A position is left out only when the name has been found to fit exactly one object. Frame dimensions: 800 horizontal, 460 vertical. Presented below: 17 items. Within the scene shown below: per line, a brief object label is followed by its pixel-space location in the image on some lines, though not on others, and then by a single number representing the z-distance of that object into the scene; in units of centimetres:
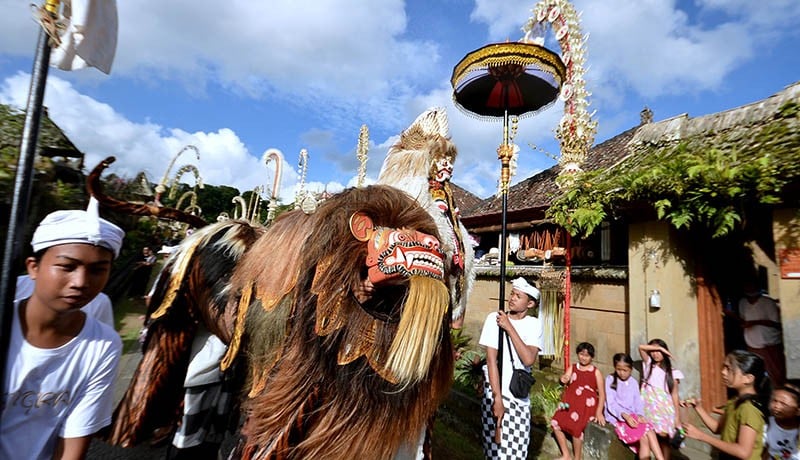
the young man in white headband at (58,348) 133
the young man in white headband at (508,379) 285
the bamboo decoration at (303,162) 645
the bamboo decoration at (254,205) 302
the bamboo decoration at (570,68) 669
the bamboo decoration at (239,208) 291
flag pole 124
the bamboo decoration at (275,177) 359
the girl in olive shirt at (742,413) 263
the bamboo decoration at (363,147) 971
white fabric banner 137
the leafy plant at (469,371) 547
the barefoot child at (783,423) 247
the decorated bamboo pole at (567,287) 559
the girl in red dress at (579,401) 372
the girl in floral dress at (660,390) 366
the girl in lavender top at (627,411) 361
